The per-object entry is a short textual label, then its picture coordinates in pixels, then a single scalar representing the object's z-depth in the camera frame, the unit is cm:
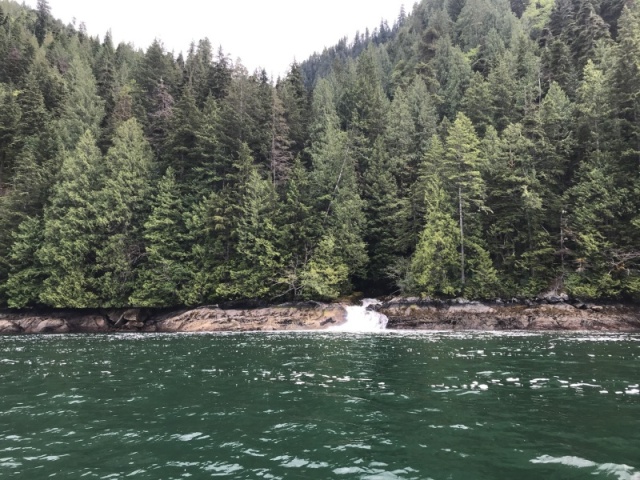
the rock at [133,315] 4480
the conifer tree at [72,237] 4412
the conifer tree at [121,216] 4578
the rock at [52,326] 4188
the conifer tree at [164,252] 4556
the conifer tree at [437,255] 4147
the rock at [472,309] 3852
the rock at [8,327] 4115
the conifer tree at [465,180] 4243
